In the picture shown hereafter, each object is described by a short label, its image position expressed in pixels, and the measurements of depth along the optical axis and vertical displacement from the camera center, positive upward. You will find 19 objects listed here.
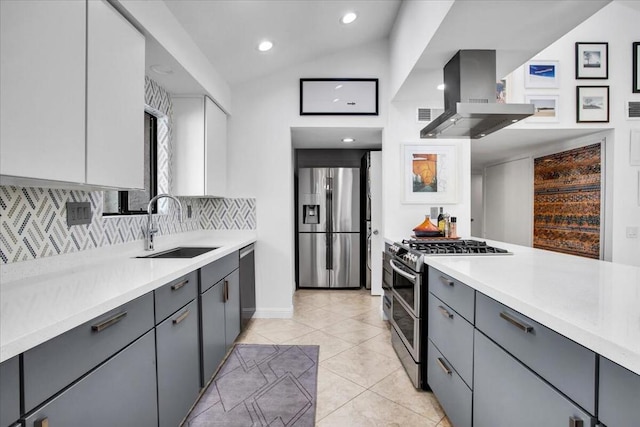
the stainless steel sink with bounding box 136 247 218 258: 2.21 -0.33
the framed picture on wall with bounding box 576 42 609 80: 3.25 +1.65
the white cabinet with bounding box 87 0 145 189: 1.30 +0.54
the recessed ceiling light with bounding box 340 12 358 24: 2.67 +1.76
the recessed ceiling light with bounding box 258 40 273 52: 2.72 +1.53
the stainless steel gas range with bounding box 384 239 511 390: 1.92 -0.58
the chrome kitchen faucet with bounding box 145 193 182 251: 2.12 -0.15
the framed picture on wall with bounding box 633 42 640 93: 3.20 +1.54
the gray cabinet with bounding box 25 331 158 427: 0.84 -0.62
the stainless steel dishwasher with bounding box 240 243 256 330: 2.78 -0.74
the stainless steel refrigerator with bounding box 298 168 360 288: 4.34 -0.20
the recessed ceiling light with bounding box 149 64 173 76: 2.17 +1.05
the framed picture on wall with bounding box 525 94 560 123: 3.25 +1.14
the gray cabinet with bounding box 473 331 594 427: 0.86 -0.62
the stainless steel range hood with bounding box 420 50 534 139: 1.97 +0.82
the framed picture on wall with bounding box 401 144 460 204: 3.18 +0.41
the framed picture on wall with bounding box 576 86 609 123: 3.22 +1.17
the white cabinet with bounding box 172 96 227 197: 2.73 +0.59
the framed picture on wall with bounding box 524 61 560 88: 3.26 +1.49
